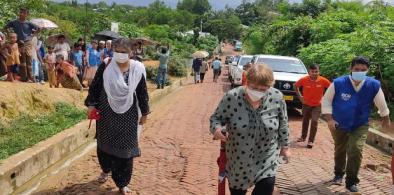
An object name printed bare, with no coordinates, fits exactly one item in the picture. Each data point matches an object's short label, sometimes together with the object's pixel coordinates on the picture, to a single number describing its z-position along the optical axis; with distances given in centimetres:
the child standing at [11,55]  1012
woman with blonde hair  399
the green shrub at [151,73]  2111
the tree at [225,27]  9819
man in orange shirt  877
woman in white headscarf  532
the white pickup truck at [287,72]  1273
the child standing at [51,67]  1224
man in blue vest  586
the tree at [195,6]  13688
